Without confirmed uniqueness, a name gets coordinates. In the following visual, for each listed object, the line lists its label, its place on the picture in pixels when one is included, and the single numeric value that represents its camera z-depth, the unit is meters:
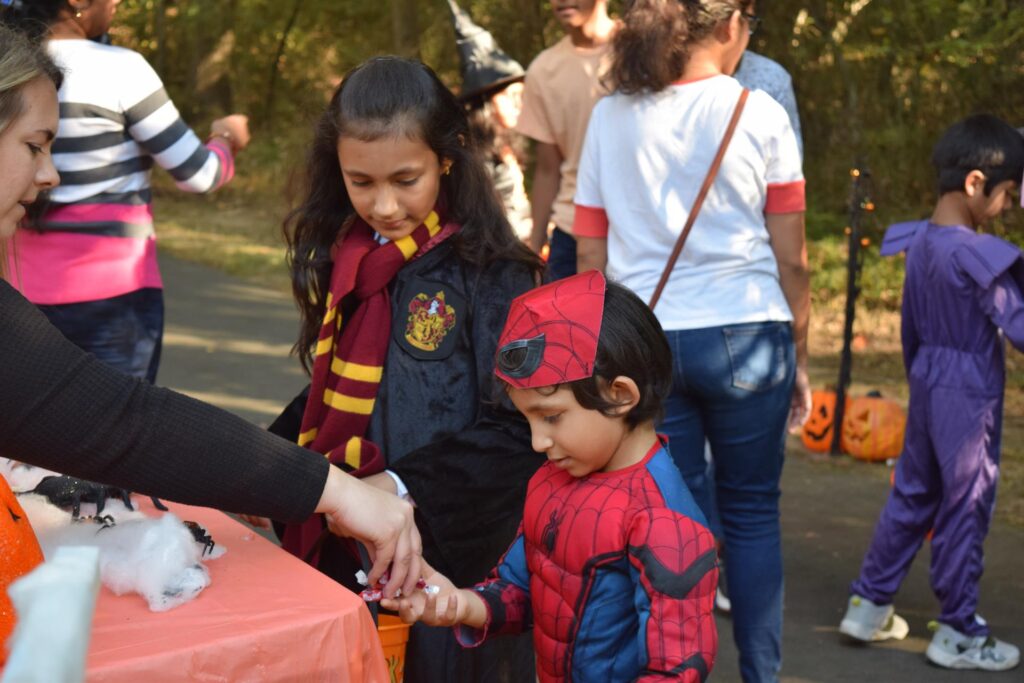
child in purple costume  4.26
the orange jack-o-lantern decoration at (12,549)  1.83
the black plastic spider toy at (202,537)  2.30
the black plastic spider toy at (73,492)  2.42
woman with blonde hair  1.99
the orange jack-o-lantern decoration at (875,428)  6.58
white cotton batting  2.12
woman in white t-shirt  3.57
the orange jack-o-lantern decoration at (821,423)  6.80
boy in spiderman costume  2.22
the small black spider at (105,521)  2.32
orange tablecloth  1.92
